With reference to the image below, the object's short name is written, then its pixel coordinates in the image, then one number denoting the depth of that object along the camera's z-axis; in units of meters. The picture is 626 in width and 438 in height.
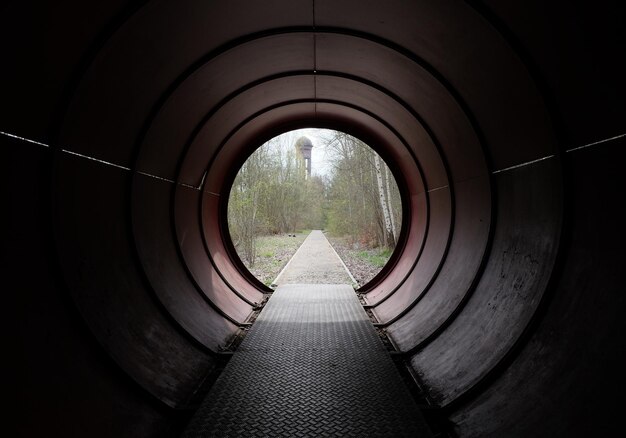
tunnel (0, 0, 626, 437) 2.57
